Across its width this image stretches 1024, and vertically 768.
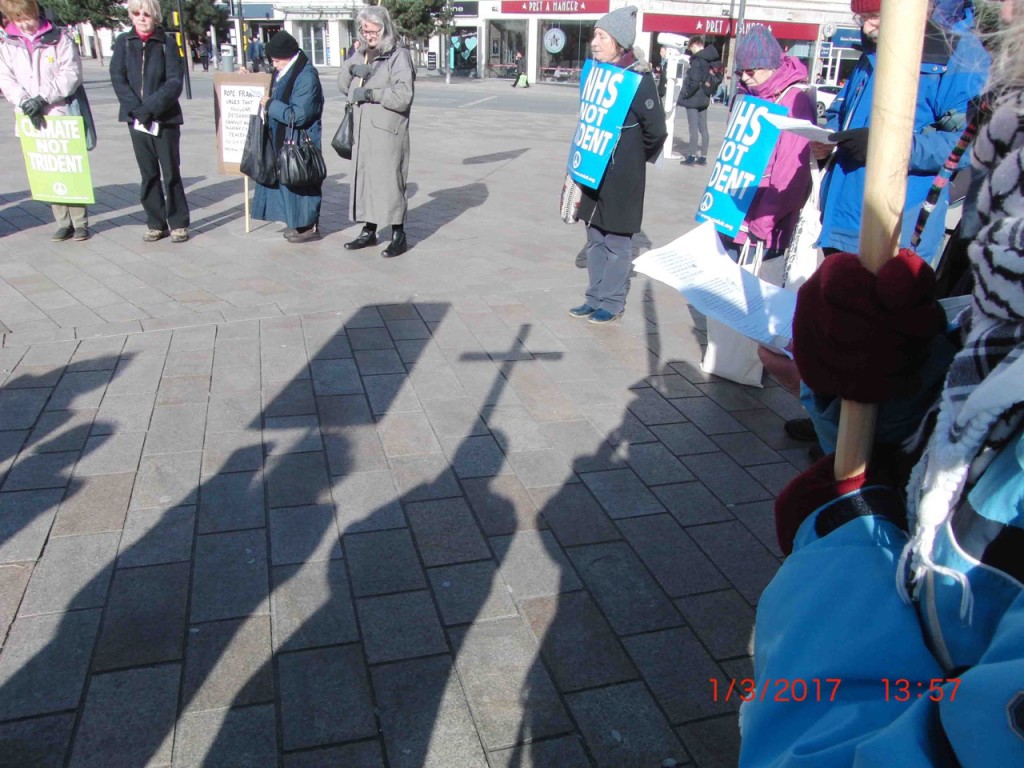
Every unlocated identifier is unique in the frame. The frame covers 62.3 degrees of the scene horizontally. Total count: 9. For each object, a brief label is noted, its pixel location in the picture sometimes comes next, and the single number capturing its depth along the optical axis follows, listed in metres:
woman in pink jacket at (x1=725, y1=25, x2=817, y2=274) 4.08
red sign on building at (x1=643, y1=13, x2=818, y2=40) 40.47
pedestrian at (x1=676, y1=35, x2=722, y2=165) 12.41
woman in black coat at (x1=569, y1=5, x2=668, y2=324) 4.79
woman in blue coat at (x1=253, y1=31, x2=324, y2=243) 6.68
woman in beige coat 6.37
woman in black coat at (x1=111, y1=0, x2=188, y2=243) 6.42
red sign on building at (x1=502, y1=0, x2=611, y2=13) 42.06
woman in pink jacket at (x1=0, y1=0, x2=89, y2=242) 6.28
